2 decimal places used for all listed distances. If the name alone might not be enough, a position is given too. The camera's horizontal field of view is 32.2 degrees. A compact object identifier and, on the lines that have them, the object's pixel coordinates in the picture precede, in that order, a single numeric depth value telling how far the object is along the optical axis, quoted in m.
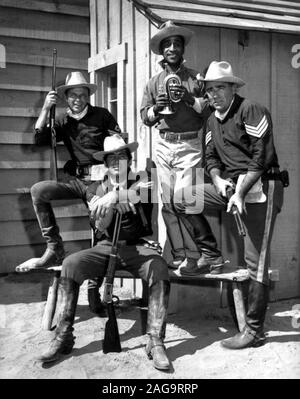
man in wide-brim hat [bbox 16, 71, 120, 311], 5.18
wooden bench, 4.70
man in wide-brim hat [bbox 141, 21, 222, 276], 4.72
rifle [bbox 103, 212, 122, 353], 4.29
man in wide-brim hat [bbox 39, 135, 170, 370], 4.26
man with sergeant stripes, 4.33
